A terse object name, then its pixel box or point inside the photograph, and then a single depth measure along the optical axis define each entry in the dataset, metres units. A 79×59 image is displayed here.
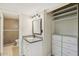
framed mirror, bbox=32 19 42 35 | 1.73
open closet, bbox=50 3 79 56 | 1.61
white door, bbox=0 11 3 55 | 1.64
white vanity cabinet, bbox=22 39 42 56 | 1.68
